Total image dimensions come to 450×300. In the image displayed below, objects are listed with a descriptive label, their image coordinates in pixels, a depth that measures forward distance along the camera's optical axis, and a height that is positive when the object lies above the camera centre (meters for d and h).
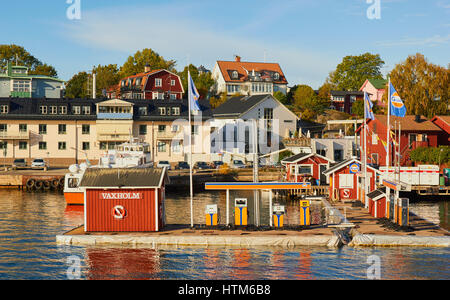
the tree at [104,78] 124.54 +16.64
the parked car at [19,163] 75.51 -1.15
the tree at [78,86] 120.21 +14.42
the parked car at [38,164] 74.76 -1.27
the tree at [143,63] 127.50 +20.25
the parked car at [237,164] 74.89 -1.38
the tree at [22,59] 126.88 +21.39
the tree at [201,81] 115.31 +14.78
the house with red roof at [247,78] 114.69 +15.21
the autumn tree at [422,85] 87.75 +10.30
